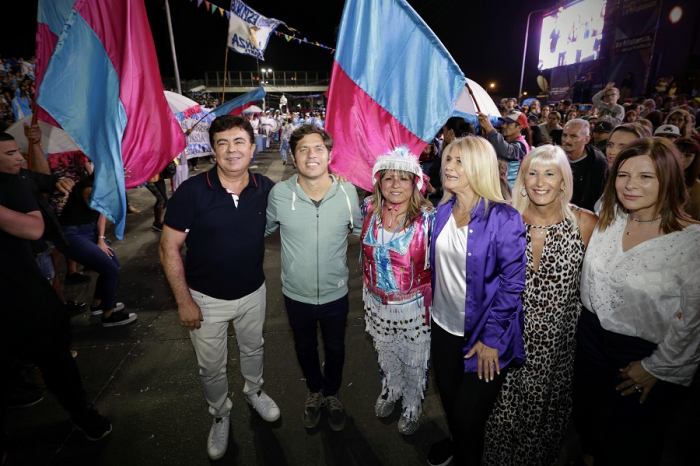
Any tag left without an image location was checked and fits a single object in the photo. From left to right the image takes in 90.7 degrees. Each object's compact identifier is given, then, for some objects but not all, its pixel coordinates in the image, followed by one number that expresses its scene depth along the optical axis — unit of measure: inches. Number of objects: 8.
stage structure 614.5
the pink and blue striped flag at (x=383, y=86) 105.0
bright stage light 611.8
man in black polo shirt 93.5
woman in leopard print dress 83.1
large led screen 838.5
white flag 277.0
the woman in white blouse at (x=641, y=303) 69.3
